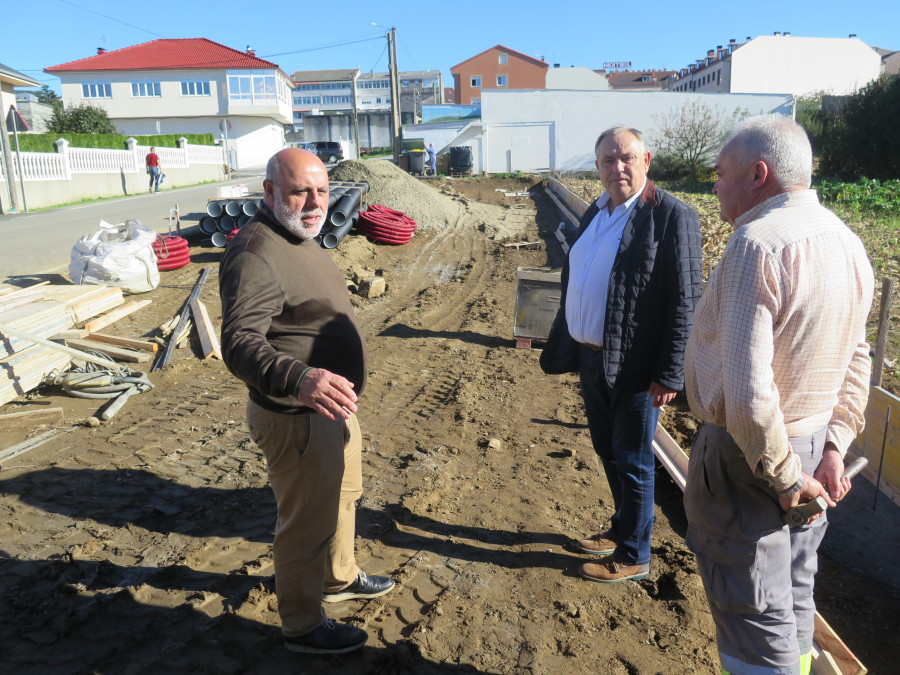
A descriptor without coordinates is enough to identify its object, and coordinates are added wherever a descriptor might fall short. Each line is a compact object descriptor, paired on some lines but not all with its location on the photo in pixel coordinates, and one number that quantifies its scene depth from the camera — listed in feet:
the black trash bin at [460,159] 112.06
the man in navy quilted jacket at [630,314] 9.86
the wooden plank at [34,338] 18.78
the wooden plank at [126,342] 23.85
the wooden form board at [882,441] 13.08
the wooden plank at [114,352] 22.72
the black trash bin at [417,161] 108.47
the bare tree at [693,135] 112.57
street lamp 113.04
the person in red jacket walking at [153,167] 83.05
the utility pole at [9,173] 57.17
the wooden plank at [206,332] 23.94
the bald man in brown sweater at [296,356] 7.63
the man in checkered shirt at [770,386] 5.95
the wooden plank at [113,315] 25.12
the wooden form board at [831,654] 8.34
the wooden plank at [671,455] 13.96
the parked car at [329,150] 139.57
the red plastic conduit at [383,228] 44.73
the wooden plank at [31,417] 17.74
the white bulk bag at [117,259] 29.37
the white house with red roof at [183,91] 161.79
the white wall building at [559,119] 122.83
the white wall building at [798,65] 168.04
